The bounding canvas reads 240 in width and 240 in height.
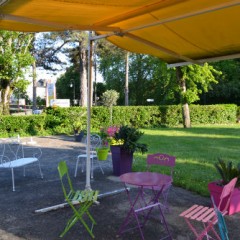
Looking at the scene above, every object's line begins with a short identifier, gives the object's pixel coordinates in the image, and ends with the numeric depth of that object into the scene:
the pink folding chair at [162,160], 4.86
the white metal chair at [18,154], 6.21
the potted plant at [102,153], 7.95
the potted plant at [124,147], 6.96
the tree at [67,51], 24.32
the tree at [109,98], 18.36
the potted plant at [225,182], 4.59
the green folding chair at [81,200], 3.95
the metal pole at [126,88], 33.57
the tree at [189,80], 19.69
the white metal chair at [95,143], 7.95
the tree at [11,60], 16.44
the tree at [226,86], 31.19
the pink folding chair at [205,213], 3.23
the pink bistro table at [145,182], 3.93
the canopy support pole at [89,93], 5.23
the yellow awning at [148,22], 3.30
